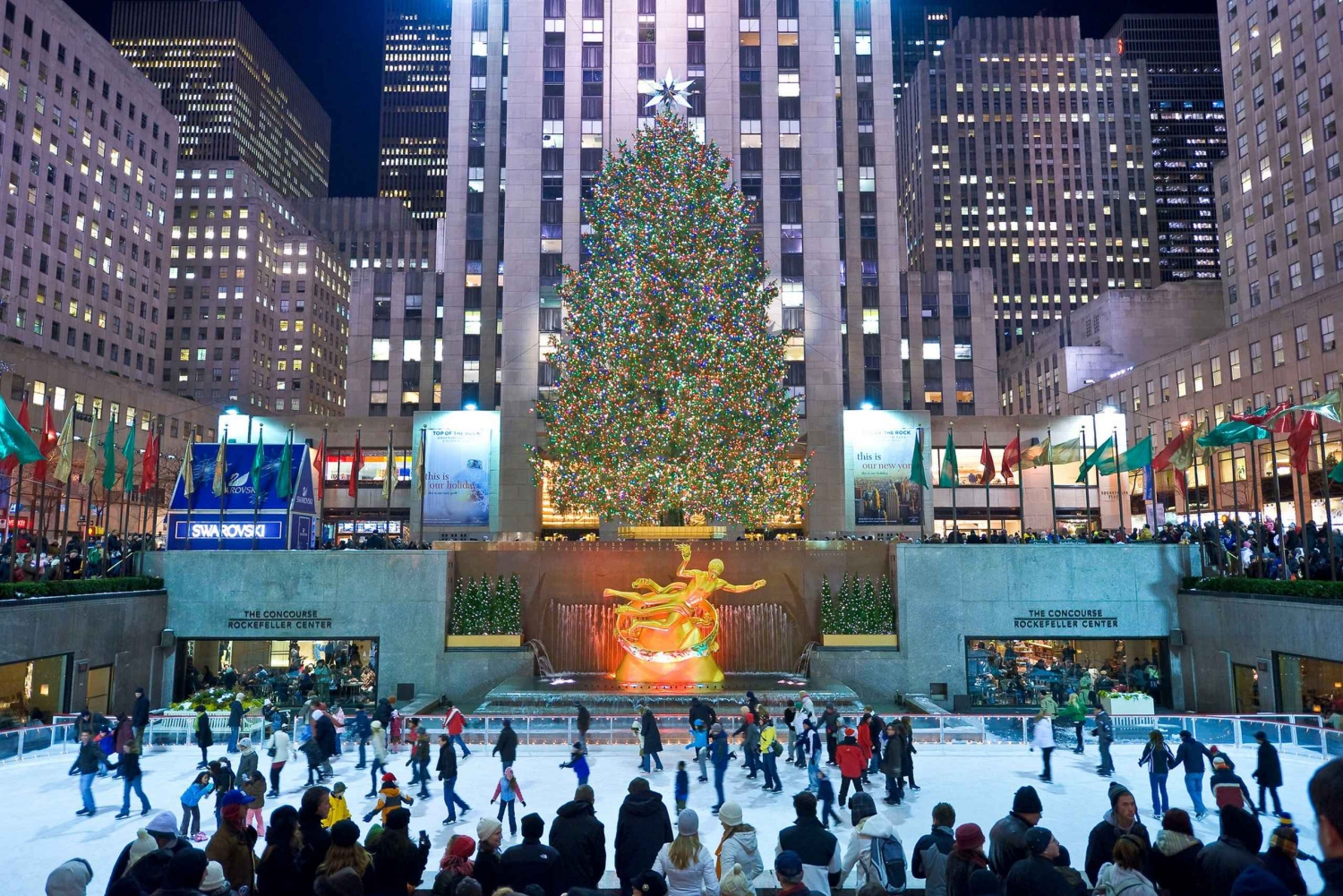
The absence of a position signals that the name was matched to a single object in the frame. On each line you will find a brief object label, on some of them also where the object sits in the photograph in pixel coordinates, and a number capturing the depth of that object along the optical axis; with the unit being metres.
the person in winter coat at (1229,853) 6.80
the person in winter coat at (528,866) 7.62
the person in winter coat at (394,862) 7.69
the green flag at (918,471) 36.12
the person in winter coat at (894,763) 16.39
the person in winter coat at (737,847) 8.45
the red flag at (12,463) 24.61
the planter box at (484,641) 31.25
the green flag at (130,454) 30.34
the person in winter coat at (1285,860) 7.07
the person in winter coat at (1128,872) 6.87
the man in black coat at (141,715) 20.33
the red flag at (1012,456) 35.91
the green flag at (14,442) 23.42
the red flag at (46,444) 28.32
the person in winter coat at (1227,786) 9.73
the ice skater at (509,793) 13.91
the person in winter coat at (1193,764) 14.65
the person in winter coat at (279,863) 8.12
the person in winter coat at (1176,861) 7.48
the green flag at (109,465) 29.17
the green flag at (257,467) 32.38
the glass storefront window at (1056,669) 30.55
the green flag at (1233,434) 26.23
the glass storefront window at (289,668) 30.30
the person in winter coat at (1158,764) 14.84
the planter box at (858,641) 31.44
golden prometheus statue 28.41
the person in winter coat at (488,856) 7.95
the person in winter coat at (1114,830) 8.44
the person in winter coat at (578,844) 8.44
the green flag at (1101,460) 33.56
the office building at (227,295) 117.50
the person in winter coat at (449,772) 14.98
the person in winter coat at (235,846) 8.65
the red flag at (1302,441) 25.45
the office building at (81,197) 73.31
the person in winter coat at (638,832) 8.82
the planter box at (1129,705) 26.23
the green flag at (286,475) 31.98
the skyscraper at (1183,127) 145.50
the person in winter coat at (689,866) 7.75
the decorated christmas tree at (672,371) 36.41
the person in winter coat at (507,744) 16.28
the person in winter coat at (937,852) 8.05
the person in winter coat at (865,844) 8.17
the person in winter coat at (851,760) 15.45
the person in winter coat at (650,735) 18.44
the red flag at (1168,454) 29.56
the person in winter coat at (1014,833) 7.80
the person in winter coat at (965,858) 7.22
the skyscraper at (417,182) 196.62
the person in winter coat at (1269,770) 14.27
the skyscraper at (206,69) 173.00
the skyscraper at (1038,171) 138.50
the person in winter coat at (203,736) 19.22
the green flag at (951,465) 34.56
